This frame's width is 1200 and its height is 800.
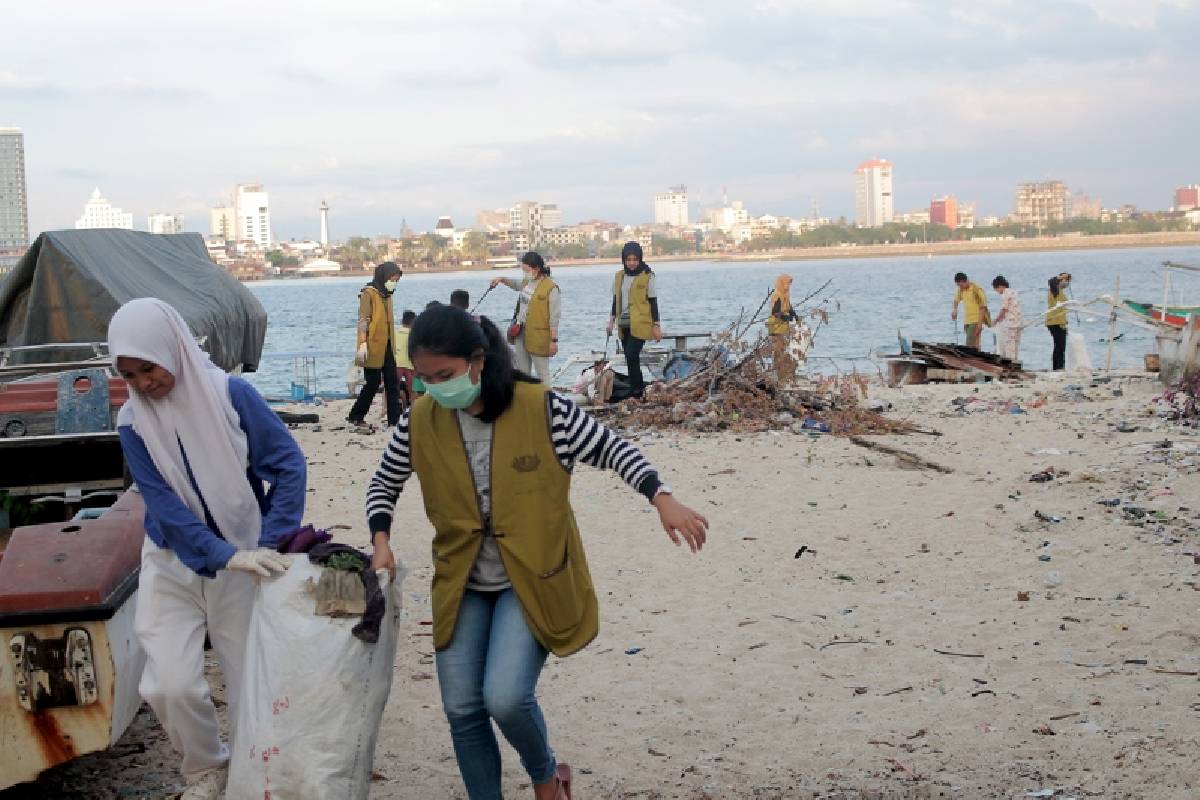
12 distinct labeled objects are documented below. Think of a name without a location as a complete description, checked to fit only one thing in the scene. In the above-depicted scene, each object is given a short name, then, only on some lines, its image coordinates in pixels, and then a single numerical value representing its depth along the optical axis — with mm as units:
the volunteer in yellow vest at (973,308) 20562
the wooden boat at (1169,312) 17933
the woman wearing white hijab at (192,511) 3785
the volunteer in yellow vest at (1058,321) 20797
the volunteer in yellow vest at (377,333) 13867
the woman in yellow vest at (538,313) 13659
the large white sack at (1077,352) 20594
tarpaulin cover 10469
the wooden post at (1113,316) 18931
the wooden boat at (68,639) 3869
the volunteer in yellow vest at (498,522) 3631
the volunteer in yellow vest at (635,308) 14578
